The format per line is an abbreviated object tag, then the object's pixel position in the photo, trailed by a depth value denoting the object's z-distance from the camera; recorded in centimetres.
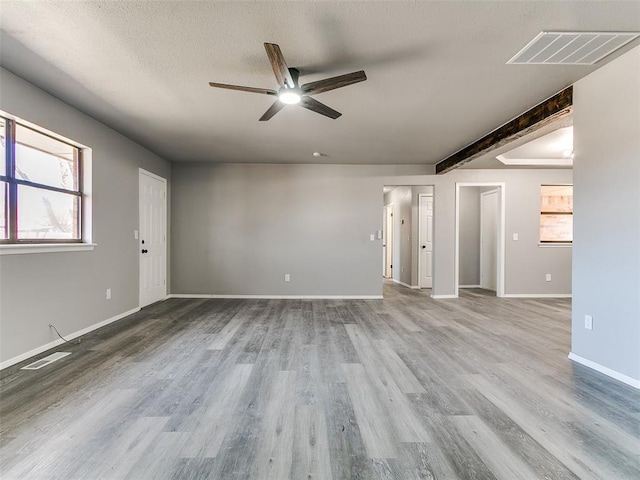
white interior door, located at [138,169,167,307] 449
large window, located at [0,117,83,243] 248
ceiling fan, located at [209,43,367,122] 193
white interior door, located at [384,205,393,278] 807
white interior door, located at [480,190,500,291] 620
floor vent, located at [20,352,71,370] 239
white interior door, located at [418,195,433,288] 662
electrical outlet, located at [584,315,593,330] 245
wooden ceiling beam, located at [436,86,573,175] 272
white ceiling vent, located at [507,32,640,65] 193
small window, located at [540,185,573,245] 566
